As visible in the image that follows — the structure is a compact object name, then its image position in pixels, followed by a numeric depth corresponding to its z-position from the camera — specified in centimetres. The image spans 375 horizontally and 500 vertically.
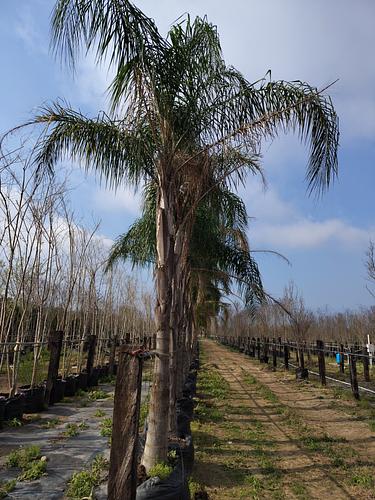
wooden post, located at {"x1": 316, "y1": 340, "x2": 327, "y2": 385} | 1184
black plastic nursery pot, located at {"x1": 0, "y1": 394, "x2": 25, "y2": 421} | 595
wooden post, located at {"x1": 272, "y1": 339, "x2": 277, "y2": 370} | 1641
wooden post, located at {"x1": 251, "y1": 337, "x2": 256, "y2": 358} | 2773
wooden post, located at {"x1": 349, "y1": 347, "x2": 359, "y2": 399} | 945
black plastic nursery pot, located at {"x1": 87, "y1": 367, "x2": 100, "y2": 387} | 1054
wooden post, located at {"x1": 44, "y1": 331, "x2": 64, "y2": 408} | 753
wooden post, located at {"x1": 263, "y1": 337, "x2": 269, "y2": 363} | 2141
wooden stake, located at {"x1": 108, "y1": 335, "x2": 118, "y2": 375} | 1274
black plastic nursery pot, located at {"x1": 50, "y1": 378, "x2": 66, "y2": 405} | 782
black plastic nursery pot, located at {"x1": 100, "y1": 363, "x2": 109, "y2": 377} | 1235
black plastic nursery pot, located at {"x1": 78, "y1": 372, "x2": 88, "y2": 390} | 972
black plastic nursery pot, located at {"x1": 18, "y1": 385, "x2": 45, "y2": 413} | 683
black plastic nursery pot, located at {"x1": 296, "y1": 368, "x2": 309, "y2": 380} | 1370
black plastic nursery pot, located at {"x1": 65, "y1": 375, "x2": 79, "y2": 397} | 888
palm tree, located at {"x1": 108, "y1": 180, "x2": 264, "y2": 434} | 698
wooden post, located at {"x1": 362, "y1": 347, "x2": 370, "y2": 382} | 1267
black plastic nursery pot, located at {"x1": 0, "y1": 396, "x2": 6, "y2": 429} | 571
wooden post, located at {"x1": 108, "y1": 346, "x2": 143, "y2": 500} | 227
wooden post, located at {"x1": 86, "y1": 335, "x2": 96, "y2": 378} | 1035
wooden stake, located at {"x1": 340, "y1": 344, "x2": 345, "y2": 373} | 1510
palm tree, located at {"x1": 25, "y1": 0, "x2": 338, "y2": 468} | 387
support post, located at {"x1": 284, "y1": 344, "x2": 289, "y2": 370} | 1670
